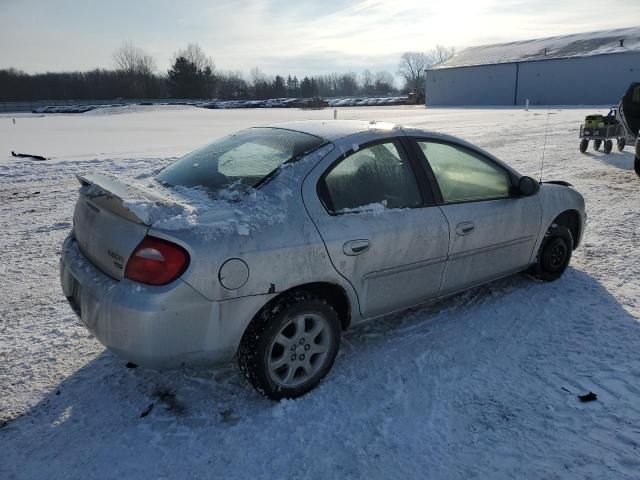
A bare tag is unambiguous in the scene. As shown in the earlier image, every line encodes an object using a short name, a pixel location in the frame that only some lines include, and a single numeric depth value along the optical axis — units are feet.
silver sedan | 8.08
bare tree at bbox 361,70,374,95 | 470.31
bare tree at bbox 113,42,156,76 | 304.30
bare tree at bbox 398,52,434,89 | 405.37
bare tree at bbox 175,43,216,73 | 286.87
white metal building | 158.20
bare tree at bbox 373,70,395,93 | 448.70
